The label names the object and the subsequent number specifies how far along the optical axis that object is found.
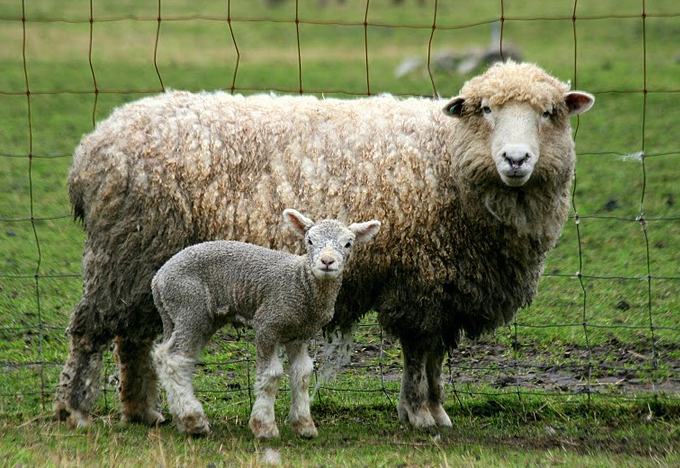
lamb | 10.05
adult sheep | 11.01
